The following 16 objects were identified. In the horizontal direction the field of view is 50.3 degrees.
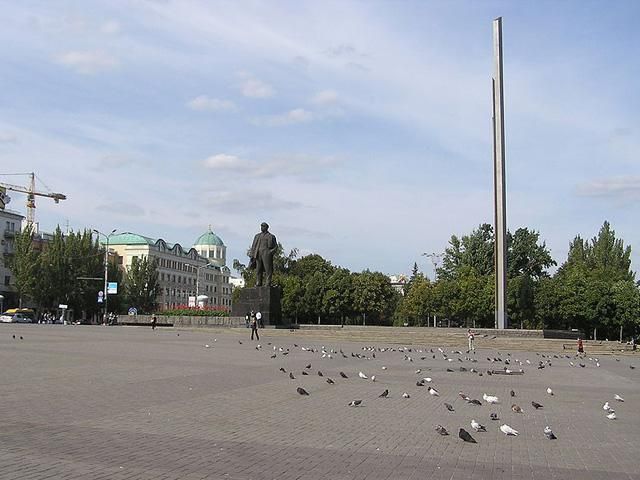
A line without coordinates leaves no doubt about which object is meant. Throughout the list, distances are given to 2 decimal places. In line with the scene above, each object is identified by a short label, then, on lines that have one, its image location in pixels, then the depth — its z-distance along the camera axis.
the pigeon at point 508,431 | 8.57
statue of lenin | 40.53
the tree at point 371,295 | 71.50
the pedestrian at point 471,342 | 28.83
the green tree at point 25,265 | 75.06
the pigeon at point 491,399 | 11.21
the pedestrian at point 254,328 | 30.84
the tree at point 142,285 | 88.50
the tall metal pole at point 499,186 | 41.09
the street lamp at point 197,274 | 129.25
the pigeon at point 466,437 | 8.04
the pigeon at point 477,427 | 8.70
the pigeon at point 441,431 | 8.47
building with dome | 119.69
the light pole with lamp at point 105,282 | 74.14
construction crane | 123.19
